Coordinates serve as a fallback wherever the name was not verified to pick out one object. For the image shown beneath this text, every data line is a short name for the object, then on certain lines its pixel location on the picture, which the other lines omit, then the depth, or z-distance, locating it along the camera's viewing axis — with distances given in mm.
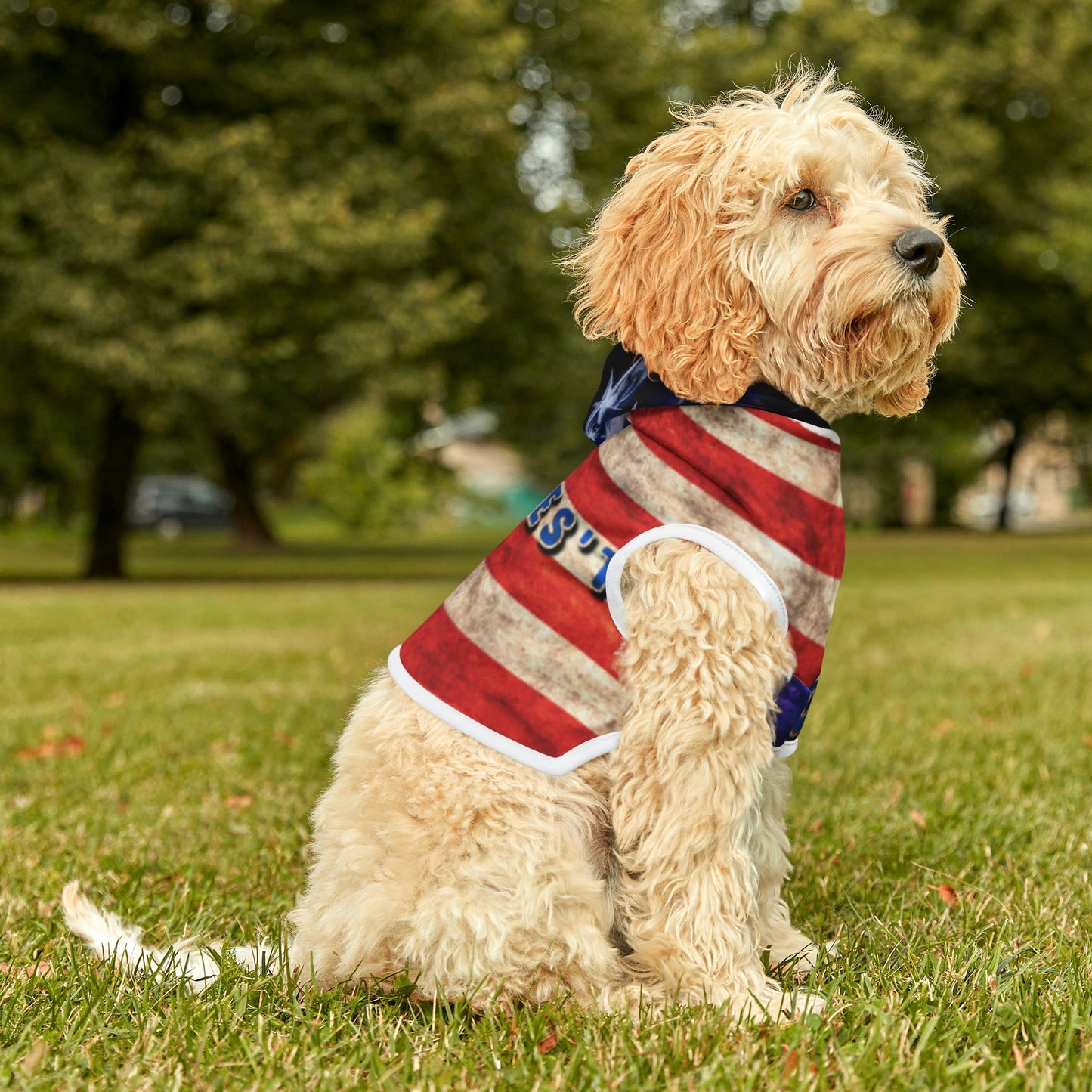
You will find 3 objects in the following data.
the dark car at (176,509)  47438
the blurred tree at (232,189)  15531
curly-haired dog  2670
